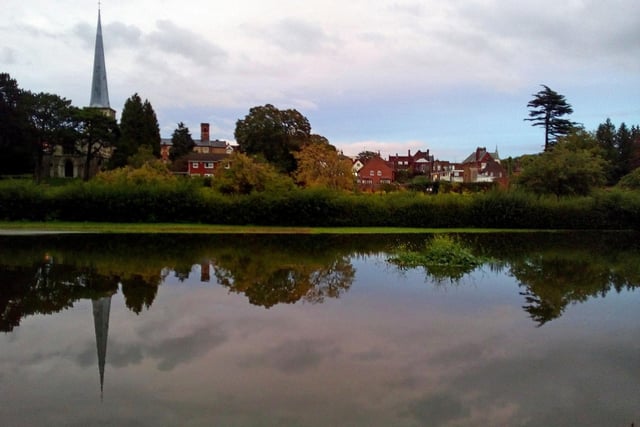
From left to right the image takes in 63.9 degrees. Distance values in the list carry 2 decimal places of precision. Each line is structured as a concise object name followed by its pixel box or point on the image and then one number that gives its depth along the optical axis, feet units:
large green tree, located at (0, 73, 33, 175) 195.52
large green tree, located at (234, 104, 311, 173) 223.92
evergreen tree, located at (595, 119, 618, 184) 271.55
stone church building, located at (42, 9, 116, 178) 260.87
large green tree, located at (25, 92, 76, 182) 216.54
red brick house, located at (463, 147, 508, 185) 301.84
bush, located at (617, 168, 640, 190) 162.09
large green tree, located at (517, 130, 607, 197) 129.49
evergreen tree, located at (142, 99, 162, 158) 247.29
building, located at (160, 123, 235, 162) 347.32
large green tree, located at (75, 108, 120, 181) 229.04
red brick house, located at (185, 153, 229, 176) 274.98
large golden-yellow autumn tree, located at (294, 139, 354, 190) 148.15
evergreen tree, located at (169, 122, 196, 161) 294.66
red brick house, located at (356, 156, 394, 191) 296.92
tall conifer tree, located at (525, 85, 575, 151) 207.51
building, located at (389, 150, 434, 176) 390.50
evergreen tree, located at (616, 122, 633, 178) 274.16
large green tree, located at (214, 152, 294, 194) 116.78
